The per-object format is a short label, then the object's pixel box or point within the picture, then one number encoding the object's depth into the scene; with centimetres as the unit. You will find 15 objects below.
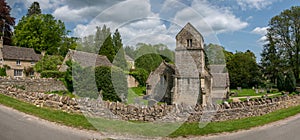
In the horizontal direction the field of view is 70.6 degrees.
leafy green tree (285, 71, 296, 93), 3694
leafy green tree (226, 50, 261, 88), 5703
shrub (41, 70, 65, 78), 3297
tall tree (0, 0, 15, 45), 5178
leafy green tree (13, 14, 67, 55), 5431
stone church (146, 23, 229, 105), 2487
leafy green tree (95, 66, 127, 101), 2147
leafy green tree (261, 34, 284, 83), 4819
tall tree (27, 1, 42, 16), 7394
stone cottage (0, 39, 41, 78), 4300
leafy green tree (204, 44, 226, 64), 5312
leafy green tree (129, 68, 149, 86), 3301
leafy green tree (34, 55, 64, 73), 3984
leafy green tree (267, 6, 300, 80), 4469
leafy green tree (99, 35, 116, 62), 4306
